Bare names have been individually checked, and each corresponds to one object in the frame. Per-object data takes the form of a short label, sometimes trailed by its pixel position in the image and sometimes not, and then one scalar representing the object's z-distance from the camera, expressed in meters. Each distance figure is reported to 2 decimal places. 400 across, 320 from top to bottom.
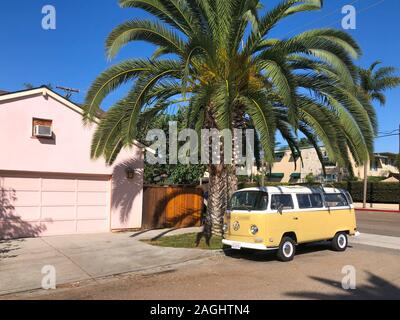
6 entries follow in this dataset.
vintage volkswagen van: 10.27
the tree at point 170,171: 23.66
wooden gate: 16.69
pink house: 13.60
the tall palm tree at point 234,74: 10.91
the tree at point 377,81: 34.19
